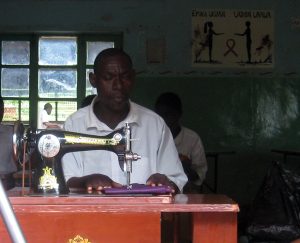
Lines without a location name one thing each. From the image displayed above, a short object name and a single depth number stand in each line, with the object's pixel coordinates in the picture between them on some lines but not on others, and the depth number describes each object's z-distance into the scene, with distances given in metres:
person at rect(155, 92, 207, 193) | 5.30
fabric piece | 2.56
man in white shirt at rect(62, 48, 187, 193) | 2.97
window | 7.02
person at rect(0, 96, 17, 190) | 4.59
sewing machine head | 2.64
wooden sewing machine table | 2.44
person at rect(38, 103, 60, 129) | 7.06
